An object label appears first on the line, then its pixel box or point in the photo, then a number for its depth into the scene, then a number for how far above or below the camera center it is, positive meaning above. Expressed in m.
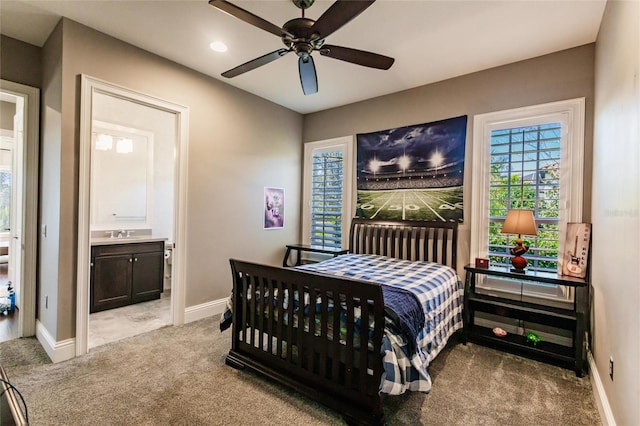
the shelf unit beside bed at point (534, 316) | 2.60 -0.95
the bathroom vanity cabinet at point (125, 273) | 3.87 -0.91
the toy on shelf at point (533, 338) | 2.87 -1.18
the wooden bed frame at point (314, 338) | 1.88 -0.92
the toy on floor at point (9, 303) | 3.70 -1.25
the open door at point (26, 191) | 3.07 +0.14
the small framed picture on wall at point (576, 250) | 2.76 -0.32
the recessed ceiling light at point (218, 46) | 2.98 +1.62
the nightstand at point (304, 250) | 4.33 -0.58
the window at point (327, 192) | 4.62 +0.30
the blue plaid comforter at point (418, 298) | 1.85 -0.79
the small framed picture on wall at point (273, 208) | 4.54 +0.03
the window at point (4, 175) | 5.73 +0.55
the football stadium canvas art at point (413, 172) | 3.65 +0.54
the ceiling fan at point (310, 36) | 1.75 +1.17
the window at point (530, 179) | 2.95 +0.38
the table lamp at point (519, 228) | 2.87 -0.13
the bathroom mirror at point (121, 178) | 4.45 +0.45
